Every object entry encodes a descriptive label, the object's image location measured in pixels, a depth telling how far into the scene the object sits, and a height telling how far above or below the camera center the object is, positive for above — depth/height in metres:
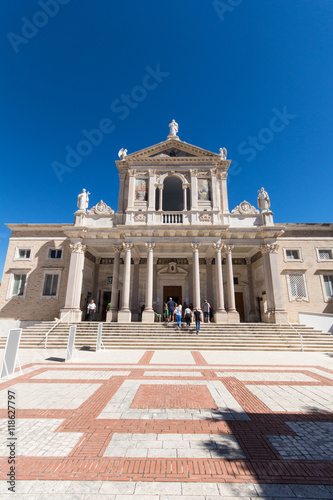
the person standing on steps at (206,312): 17.67 -0.11
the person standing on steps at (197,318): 14.47 -0.45
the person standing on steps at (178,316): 15.87 -0.36
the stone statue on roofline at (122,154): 23.38 +14.65
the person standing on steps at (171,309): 18.64 +0.09
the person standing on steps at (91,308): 18.93 +0.13
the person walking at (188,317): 15.66 -0.42
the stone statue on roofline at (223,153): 23.25 +14.79
